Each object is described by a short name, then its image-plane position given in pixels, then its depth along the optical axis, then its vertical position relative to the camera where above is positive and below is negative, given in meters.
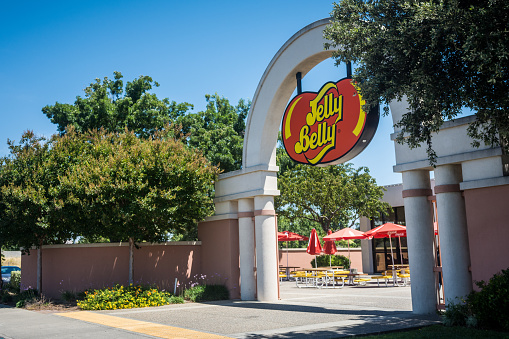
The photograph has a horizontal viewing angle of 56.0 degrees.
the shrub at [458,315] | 9.84 -1.58
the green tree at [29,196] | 17.03 +2.03
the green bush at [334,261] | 32.41 -1.24
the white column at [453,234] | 11.30 +0.09
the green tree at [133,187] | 16.22 +2.13
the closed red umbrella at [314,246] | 22.44 -0.14
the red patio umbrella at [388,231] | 22.25 +0.43
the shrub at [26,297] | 17.02 -1.59
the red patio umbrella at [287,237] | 29.77 +0.45
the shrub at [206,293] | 17.73 -1.69
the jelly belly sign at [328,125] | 14.23 +3.72
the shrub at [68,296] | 17.41 -1.59
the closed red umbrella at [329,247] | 23.88 -0.23
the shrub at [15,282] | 21.92 -1.37
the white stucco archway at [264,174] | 16.17 +2.63
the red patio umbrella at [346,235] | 24.19 +0.33
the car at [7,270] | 33.88 -1.13
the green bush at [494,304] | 8.69 -1.24
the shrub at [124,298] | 15.62 -1.60
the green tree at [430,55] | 7.76 +3.30
